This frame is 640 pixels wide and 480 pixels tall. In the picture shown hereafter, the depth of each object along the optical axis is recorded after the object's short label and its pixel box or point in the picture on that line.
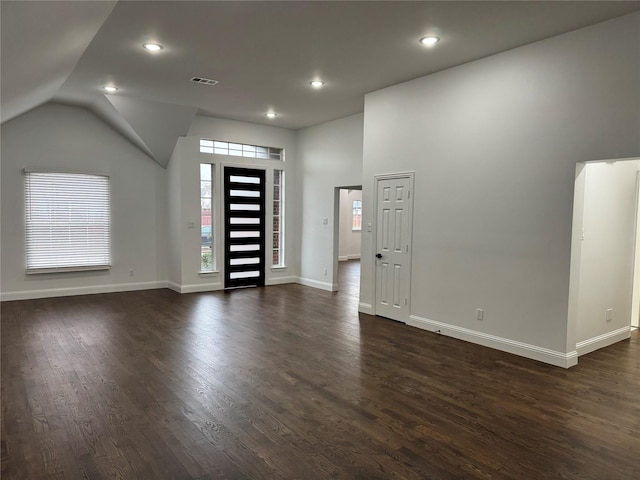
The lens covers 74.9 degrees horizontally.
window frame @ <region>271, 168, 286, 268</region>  8.62
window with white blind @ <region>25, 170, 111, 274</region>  6.77
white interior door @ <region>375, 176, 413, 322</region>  5.48
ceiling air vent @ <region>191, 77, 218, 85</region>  5.45
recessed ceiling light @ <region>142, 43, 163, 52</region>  4.31
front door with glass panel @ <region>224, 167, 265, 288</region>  7.98
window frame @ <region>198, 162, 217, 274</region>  7.72
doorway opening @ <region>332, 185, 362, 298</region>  13.59
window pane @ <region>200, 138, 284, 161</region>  7.74
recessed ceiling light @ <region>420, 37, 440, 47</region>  4.05
